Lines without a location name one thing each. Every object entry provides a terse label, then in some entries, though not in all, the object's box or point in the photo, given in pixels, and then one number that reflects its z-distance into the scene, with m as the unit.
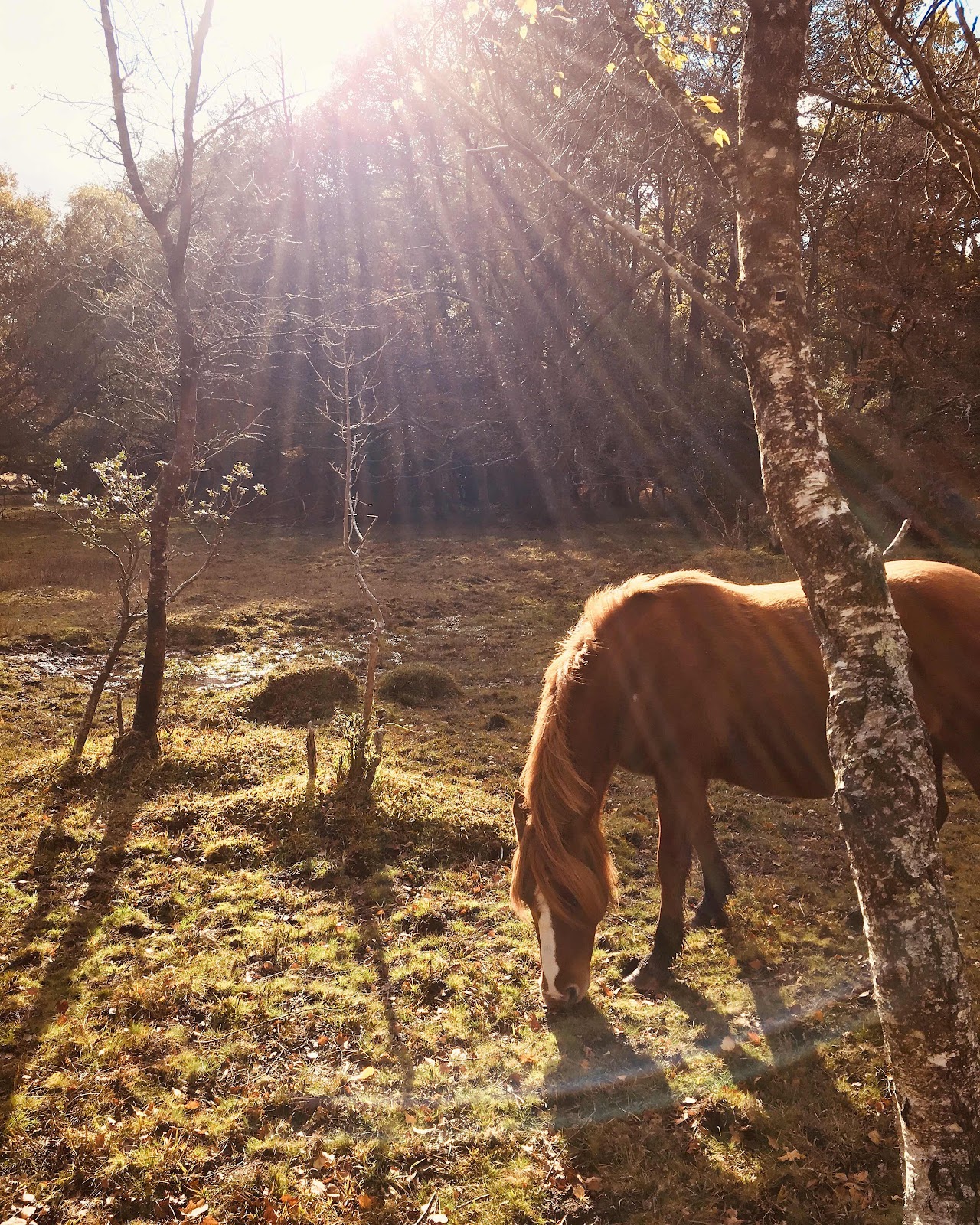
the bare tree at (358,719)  6.39
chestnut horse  3.69
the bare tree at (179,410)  6.82
